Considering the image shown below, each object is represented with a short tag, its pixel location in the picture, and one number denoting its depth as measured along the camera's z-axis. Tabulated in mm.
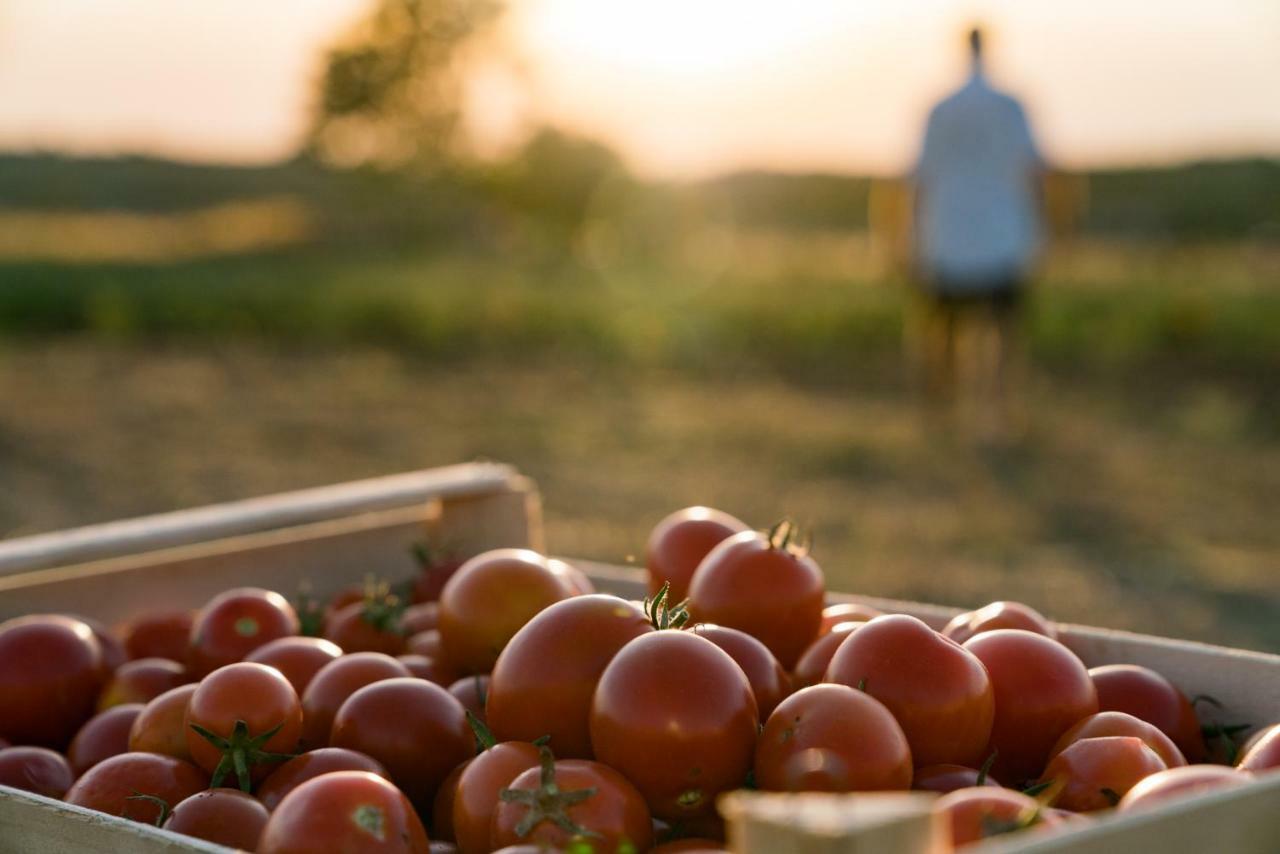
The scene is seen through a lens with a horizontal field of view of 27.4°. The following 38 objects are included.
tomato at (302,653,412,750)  1034
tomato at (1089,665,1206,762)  1026
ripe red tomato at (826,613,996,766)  936
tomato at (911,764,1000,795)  927
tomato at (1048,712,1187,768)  960
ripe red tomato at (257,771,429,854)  875
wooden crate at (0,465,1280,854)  799
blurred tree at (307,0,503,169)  25671
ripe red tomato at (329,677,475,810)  996
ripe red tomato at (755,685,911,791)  881
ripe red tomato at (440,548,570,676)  1071
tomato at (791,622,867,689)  1008
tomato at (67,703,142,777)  1063
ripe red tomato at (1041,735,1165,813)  921
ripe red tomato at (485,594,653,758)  930
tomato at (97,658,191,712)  1116
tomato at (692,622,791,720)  972
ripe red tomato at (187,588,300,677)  1123
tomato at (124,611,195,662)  1193
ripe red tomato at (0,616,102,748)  1117
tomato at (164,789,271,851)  929
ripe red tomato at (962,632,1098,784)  988
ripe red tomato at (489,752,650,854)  872
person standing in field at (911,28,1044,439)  6527
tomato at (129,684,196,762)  1013
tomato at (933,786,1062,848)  827
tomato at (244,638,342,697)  1070
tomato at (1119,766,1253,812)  853
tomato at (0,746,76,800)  1041
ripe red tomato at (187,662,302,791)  979
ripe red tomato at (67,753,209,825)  969
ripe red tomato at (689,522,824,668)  1046
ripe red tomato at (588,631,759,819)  896
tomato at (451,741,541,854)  908
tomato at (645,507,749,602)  1140
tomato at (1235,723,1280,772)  923
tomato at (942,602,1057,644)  1062
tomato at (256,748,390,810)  961
